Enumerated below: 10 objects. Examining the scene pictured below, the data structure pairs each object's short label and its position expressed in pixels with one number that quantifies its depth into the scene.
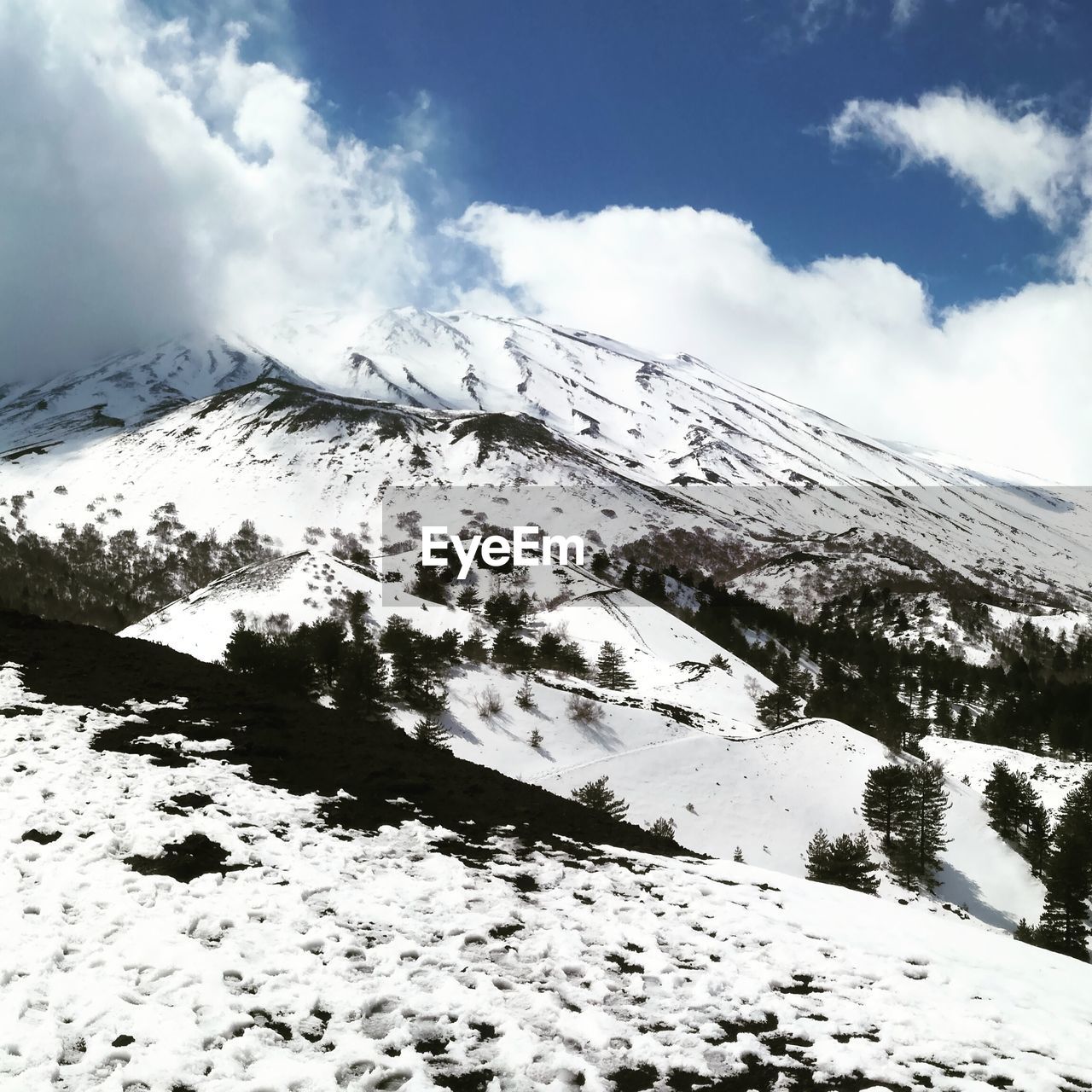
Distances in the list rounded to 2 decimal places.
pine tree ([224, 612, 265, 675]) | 31.02
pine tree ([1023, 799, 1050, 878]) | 39.38
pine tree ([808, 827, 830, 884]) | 32.16
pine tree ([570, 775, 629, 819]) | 31.91
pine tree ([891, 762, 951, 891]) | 38.34
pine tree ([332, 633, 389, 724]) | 34.66
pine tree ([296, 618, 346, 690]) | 36.91
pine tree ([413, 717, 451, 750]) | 32.91
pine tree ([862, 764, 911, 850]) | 40.28
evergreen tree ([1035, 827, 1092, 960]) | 30.16
